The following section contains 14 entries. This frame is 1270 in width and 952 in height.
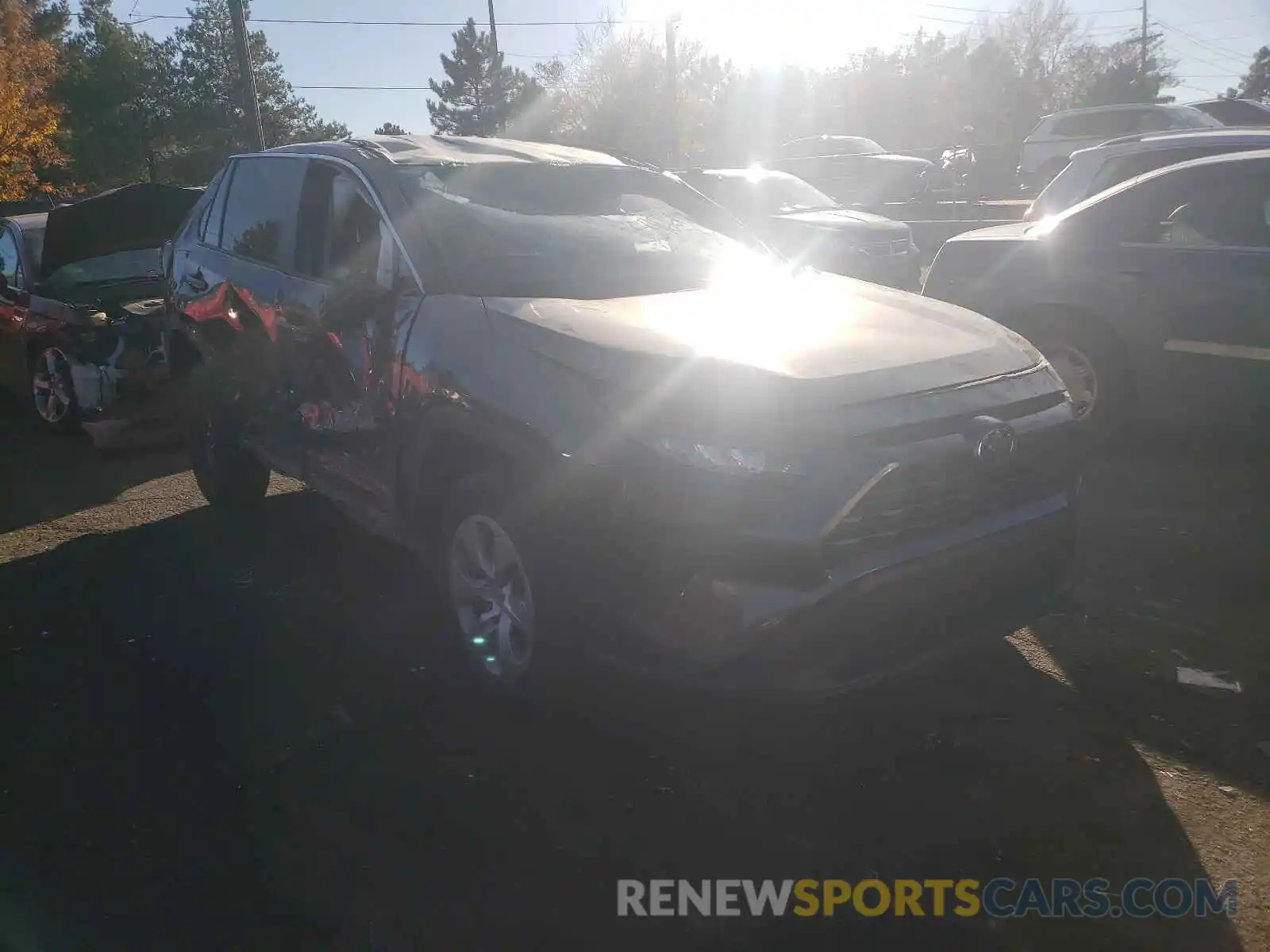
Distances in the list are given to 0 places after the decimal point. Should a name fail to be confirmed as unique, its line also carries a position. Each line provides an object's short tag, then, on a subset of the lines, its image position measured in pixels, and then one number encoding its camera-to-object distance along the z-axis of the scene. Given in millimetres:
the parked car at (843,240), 11836
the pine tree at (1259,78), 77625
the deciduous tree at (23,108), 32906
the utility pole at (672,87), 37156
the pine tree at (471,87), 73812
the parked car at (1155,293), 5609
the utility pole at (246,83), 18250
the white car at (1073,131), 22172
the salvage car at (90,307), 7320
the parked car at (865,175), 23109
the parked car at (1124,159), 7605
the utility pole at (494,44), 38844
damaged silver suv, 2852
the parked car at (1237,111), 20469
